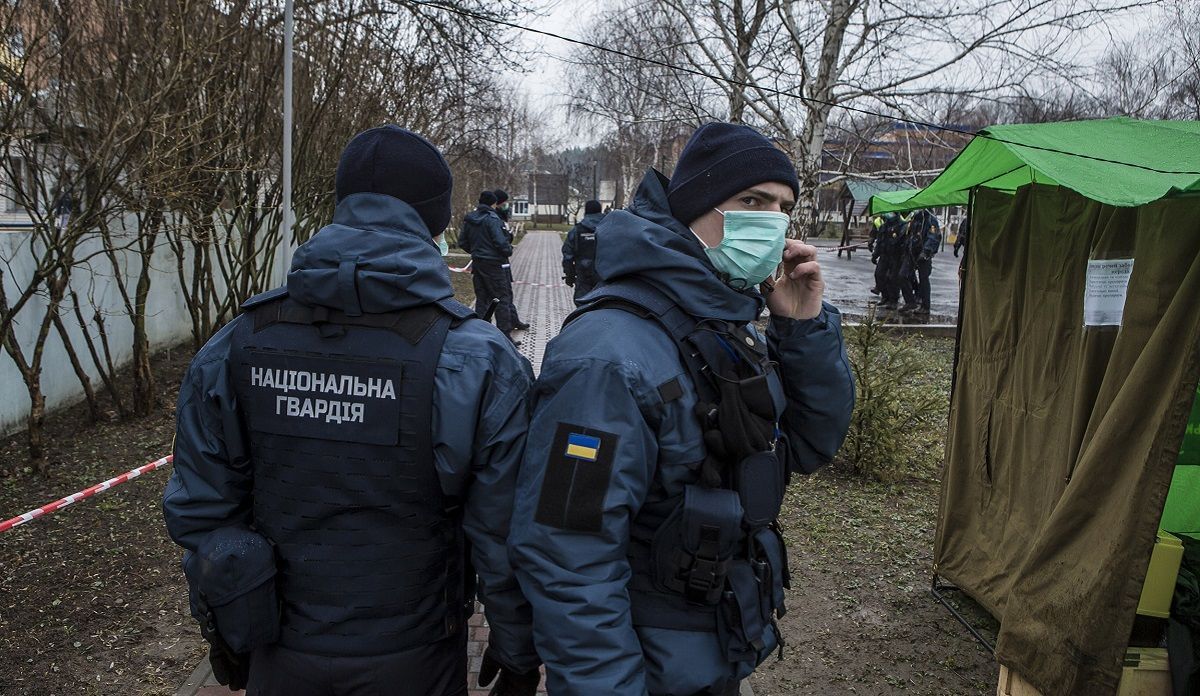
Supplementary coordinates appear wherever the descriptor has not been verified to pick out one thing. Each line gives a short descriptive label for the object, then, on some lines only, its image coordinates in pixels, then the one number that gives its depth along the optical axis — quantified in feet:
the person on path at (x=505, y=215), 41.04
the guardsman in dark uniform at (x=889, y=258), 53.72
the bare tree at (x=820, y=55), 33.83
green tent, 9.25
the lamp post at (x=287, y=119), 20.21
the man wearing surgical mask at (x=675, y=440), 5.72
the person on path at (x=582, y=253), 38.73
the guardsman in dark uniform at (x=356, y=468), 6.43
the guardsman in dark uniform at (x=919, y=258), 48.93
